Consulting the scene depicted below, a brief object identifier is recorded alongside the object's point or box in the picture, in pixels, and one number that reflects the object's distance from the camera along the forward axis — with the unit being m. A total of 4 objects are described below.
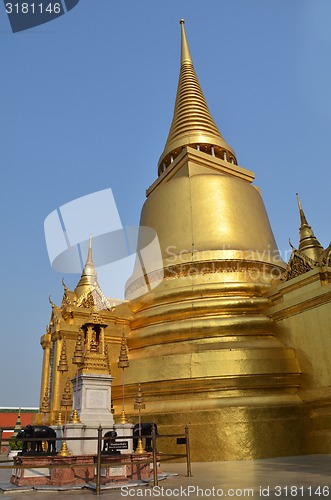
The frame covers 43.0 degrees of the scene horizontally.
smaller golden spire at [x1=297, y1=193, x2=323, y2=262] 11.14
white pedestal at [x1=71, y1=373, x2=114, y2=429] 7.07
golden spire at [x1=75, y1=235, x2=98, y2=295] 14.69
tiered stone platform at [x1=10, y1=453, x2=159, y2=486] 5.68
